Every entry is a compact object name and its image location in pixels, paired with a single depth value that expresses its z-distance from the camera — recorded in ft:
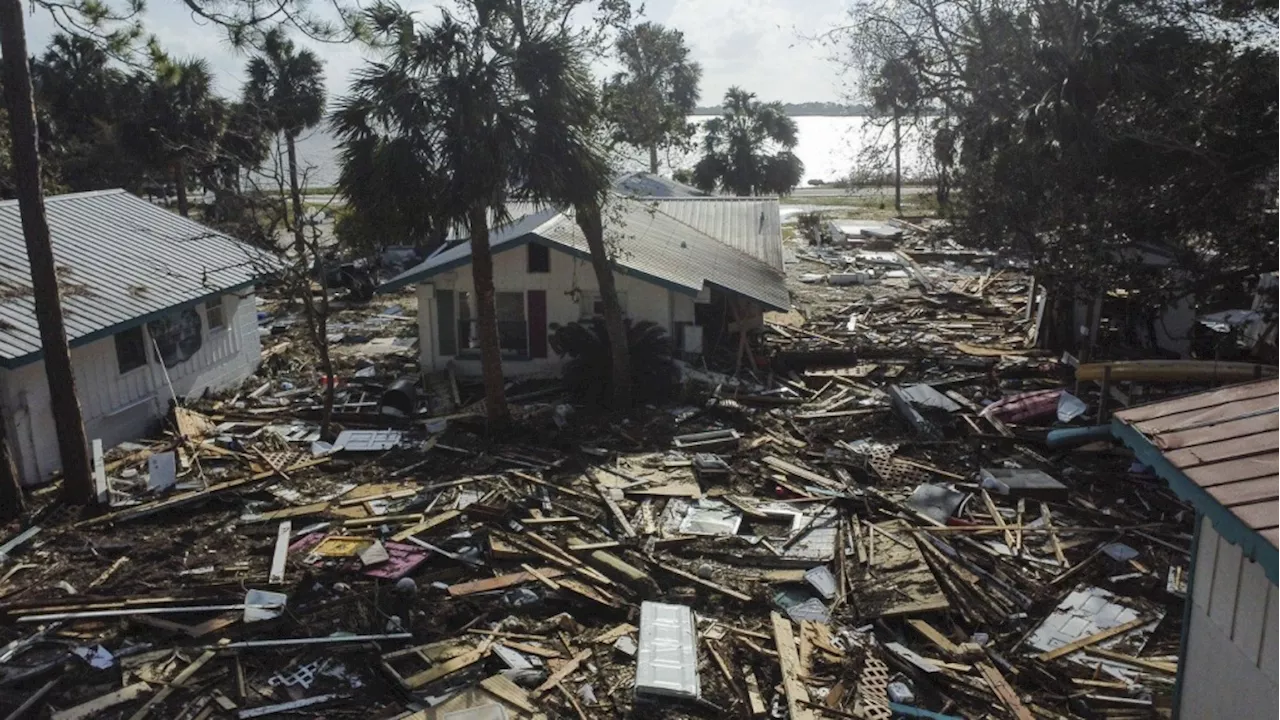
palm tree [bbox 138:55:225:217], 120.98
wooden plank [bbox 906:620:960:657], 32.63
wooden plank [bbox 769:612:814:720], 28.91
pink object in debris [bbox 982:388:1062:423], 58.08
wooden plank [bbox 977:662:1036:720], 28.93
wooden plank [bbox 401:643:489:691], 30.35
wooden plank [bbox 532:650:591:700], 30.17
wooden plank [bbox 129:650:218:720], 28.81
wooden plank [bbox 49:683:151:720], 28.76
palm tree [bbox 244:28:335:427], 84.23
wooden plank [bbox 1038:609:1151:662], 32.53
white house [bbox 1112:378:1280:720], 16.83
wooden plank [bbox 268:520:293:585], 38.19
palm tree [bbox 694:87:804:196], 154.20
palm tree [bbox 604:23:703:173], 57.21
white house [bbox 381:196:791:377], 68.80
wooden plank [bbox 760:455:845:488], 49.60
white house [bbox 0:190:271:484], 49.47
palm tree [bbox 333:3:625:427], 49.55
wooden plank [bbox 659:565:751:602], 36.69
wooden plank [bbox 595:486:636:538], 43.29
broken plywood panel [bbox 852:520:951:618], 35.58
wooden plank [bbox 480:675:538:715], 29.12
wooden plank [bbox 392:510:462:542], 41.88
